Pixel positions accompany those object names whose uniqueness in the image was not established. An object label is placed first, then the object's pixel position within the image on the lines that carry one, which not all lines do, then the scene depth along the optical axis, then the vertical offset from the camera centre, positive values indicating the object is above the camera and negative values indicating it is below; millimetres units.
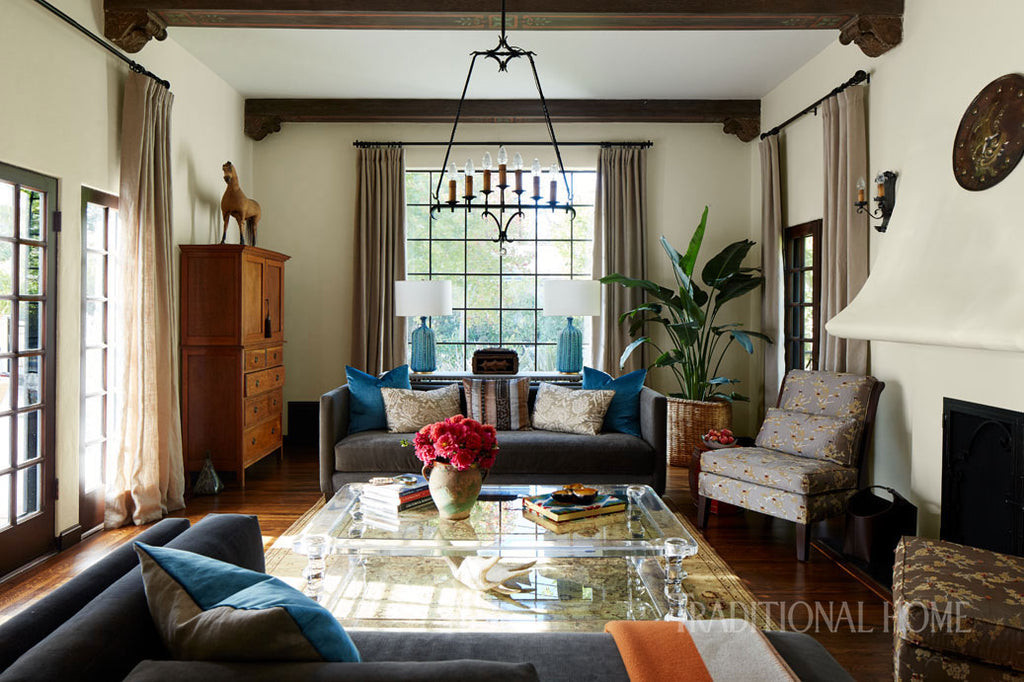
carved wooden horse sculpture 5176 +1056
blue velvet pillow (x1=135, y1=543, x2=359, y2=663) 1149 -485
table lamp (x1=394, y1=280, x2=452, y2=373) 5152 +317
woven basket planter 5613 -676
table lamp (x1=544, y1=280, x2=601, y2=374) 5211 +325
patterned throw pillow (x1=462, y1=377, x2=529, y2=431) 4512 -415
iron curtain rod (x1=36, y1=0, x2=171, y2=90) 3421 +1646
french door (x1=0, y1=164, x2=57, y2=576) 3223 -123
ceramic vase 2848 -622
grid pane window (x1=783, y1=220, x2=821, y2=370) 5020 +368
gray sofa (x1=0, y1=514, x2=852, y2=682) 1083 -528
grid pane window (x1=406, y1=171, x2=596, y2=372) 6520 +660
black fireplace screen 2973 -627
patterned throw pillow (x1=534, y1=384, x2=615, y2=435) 4367 -455
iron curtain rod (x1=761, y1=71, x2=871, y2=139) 4215 +1627
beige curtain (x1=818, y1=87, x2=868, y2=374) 4199 +738
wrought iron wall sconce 3906 +841
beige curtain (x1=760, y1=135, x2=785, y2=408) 5570 +692
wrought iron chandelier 3586 +829
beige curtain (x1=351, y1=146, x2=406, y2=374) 6211 +720
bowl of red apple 4246 -618
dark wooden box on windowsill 5328 -176
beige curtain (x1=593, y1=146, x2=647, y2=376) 6230 +978
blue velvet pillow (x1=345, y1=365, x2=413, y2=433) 4441 -411
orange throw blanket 1480 -707
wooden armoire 4809 -119
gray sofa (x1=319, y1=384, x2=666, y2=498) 4137 -715
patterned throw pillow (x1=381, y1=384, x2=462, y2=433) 4375 -443
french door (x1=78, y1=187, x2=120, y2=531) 3832 -63
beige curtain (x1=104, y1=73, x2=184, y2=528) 4043 +68
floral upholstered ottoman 1925 -807
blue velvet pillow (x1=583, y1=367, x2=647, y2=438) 4449 -421
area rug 2312 -932
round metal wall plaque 2898 +912
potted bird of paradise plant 5598 +91
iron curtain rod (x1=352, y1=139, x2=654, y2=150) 6289 +1794
